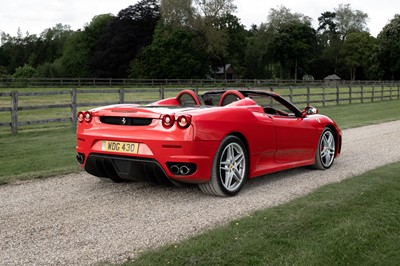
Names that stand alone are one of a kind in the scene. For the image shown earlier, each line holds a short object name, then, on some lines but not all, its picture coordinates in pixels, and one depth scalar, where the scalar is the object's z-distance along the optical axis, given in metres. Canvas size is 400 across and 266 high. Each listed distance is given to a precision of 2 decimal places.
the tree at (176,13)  66.62
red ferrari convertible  4.97
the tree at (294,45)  83.69
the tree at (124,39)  71.44
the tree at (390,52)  79.31
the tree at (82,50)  76.88
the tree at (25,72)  80.81
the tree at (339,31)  100.25
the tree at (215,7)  66.38
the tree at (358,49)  91.56
